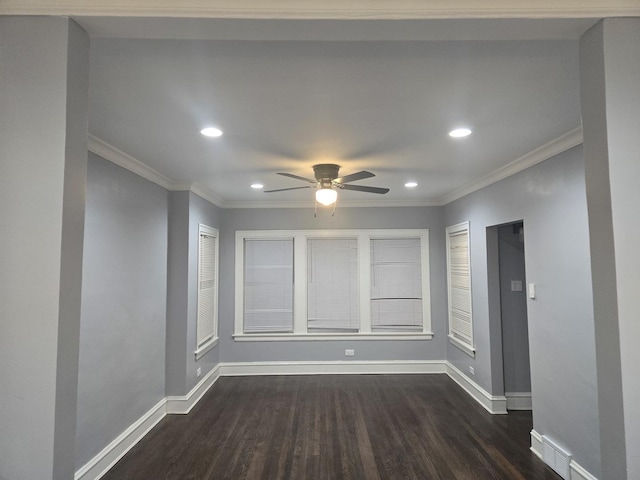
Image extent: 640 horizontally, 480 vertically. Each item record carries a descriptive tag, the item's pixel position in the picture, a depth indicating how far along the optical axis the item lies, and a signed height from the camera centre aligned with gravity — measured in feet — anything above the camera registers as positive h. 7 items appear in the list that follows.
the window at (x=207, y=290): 15.24 -1.07
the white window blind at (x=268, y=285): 18.56 -0.97
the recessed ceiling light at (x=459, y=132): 8.48 +3.22
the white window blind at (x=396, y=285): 18.57 -1.00
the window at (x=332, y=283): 18.53 -0.90
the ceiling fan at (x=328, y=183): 10.99 +2.63
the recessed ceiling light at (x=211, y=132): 8.29 +3.21
